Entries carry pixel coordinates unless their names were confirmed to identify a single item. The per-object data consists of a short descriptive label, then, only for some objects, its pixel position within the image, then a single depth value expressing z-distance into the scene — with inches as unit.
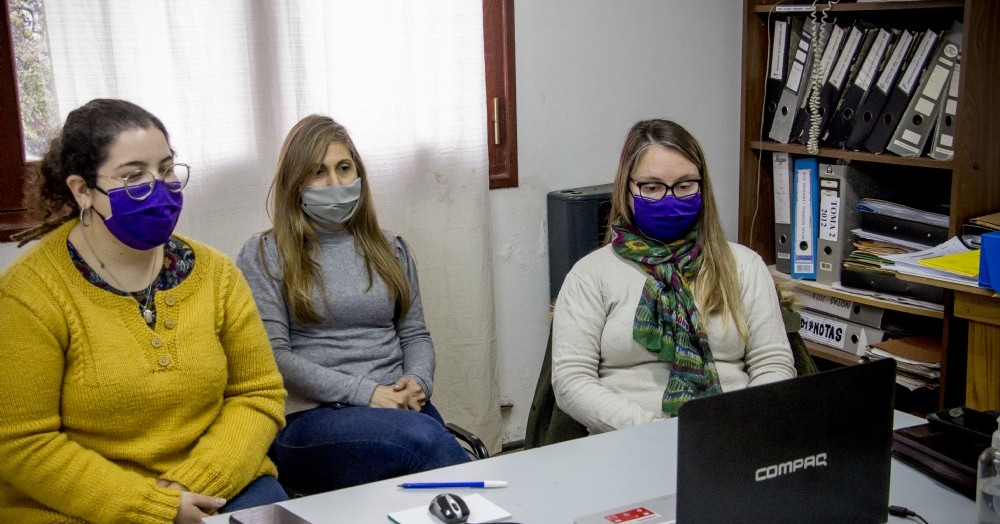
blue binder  124.6
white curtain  96.7
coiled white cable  122.1
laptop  47.6
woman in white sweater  83.9
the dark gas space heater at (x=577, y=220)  119.2
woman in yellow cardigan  68.1
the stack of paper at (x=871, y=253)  115.6
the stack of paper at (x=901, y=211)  108.8
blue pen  60.0
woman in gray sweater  86.0
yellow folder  97.4
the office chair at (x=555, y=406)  88.7
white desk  57.2
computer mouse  54.7
